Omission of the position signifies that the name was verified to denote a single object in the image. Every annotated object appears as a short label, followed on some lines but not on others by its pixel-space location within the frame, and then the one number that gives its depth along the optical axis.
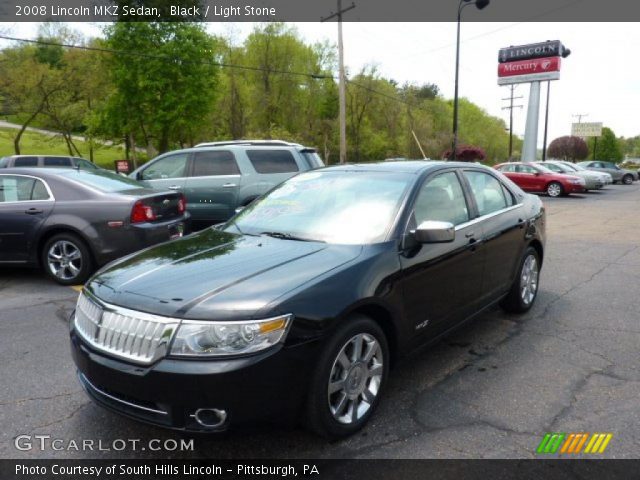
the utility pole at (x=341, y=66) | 22.73
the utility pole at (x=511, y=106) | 58.53
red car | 20.55
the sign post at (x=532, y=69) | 38.53
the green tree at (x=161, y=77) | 25.31
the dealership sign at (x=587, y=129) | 64.50
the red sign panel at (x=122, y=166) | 19.27
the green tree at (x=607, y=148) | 87.56
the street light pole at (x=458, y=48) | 22.77
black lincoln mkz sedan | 2.38
